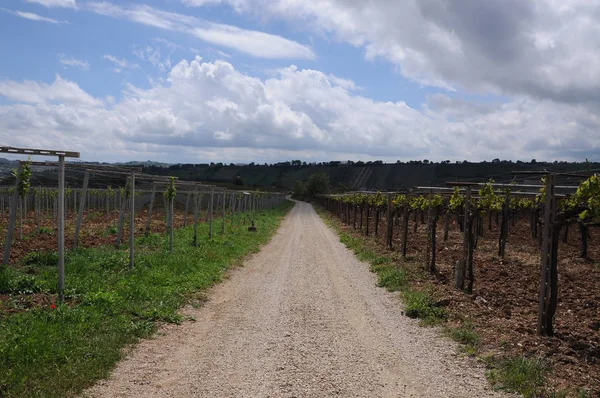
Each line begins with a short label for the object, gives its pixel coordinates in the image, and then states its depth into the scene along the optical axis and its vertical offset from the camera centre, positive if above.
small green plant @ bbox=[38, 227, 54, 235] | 20.53 -2.82
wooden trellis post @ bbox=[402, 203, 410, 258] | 16.75 -1.78
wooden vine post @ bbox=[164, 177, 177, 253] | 15.50 -0.85
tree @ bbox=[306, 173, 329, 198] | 113.12 -1.60
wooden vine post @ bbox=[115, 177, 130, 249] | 15.12 -1.71
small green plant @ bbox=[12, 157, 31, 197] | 11.87 -0.30
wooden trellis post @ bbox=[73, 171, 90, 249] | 13.73 -1.11
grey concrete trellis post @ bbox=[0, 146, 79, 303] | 8.58 -0.58
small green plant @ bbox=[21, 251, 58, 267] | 11.70 -2.29
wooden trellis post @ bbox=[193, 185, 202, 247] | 18.14 -2.13
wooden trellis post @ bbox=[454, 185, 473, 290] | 11.39 -1.74
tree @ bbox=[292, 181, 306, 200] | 124.31 -3.58
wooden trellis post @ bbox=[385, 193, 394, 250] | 19.82 -1.84
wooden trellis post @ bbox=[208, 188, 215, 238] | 21.33 -1.42
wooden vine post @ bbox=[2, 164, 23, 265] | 10.75 -1.28
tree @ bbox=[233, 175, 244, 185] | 113.50 -1.62
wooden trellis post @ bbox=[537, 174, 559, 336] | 7.71 -1.30
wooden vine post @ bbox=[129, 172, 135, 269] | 11.91 -1.56
